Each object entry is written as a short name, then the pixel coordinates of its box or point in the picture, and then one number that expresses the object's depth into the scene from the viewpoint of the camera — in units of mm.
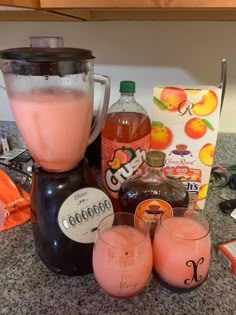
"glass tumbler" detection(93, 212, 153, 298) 482
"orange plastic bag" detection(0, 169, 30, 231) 728
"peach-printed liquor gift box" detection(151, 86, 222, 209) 657
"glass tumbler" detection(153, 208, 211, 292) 496
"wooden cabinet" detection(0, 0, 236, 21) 525
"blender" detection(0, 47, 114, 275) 500
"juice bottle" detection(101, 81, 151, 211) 681
